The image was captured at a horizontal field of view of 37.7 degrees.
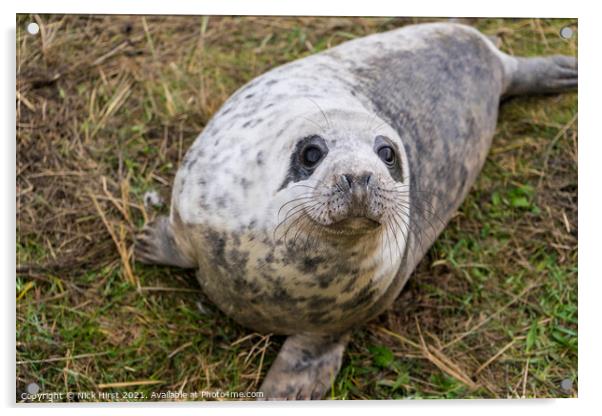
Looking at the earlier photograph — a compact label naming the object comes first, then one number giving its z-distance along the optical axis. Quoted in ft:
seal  7.24
